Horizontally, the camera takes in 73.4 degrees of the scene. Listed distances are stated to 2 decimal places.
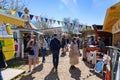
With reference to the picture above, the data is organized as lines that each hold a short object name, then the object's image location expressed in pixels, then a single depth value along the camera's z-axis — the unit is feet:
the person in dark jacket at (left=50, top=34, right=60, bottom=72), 12.75
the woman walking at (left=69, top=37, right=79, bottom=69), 13.83
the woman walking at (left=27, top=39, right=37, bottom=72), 12.25
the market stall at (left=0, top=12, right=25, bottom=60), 12.69
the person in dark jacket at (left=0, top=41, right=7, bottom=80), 7.63
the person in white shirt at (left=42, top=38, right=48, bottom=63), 16.62
